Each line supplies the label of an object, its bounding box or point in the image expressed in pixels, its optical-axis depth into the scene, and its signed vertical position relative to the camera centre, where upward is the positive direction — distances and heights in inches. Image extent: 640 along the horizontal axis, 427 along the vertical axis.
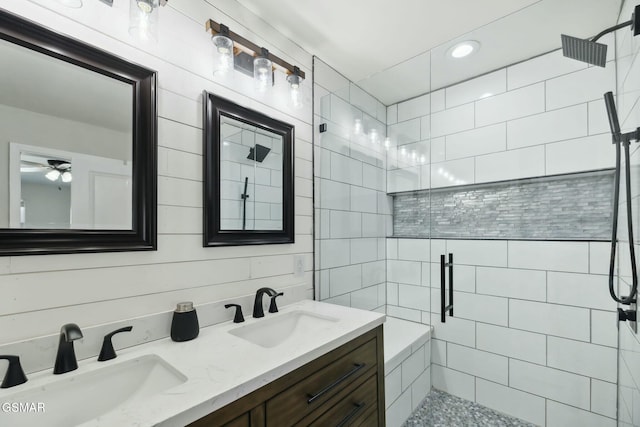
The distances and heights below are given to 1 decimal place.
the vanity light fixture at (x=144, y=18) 43.0 +28.3
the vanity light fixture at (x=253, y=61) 54.2 +31.5
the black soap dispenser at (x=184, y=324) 45.7 -17.4
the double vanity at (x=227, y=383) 29.7 -20.5
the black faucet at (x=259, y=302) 58.2 -17.9
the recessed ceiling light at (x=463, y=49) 72.5 +40.9
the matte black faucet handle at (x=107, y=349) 39.1 -18.3
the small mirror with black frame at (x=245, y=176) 54.7 +7.3
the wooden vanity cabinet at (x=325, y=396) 33.6 -25.6
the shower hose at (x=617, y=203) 45.3 +1.2
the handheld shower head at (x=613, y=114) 51.6 +17.1
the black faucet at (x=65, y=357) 35.3 -17.7
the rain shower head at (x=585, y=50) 54.2 +30.3
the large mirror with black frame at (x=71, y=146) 35.4 +8.8
